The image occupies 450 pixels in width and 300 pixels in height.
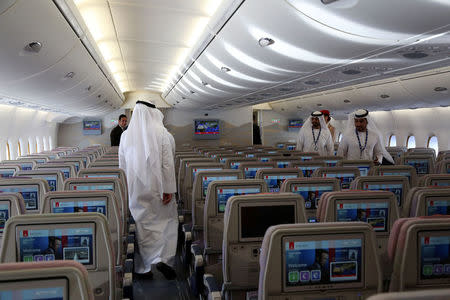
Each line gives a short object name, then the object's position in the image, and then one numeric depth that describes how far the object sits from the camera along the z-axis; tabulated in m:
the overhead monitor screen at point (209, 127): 22.98
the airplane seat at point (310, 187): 4.16
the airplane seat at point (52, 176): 5.57
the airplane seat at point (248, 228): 3.05
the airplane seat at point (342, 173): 5.25
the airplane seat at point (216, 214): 4.01
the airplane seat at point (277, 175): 5.21
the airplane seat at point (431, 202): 3.30
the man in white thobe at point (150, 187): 5.04
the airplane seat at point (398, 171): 5.33
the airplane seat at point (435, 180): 4.51
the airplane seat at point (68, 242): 2.49
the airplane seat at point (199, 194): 4.98
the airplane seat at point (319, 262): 2.18
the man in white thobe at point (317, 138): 10.84
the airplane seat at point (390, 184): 4.28
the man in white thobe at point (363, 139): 8.25
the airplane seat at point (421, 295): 1.20
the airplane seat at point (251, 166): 6.22
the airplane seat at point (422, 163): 7.50
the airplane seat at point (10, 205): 3.49
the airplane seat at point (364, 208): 3.16
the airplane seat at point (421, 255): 2.19
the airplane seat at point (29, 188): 4.41
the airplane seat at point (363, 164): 6.32
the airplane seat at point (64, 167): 6.64
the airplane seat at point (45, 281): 1.57
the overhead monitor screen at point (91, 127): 23.28
